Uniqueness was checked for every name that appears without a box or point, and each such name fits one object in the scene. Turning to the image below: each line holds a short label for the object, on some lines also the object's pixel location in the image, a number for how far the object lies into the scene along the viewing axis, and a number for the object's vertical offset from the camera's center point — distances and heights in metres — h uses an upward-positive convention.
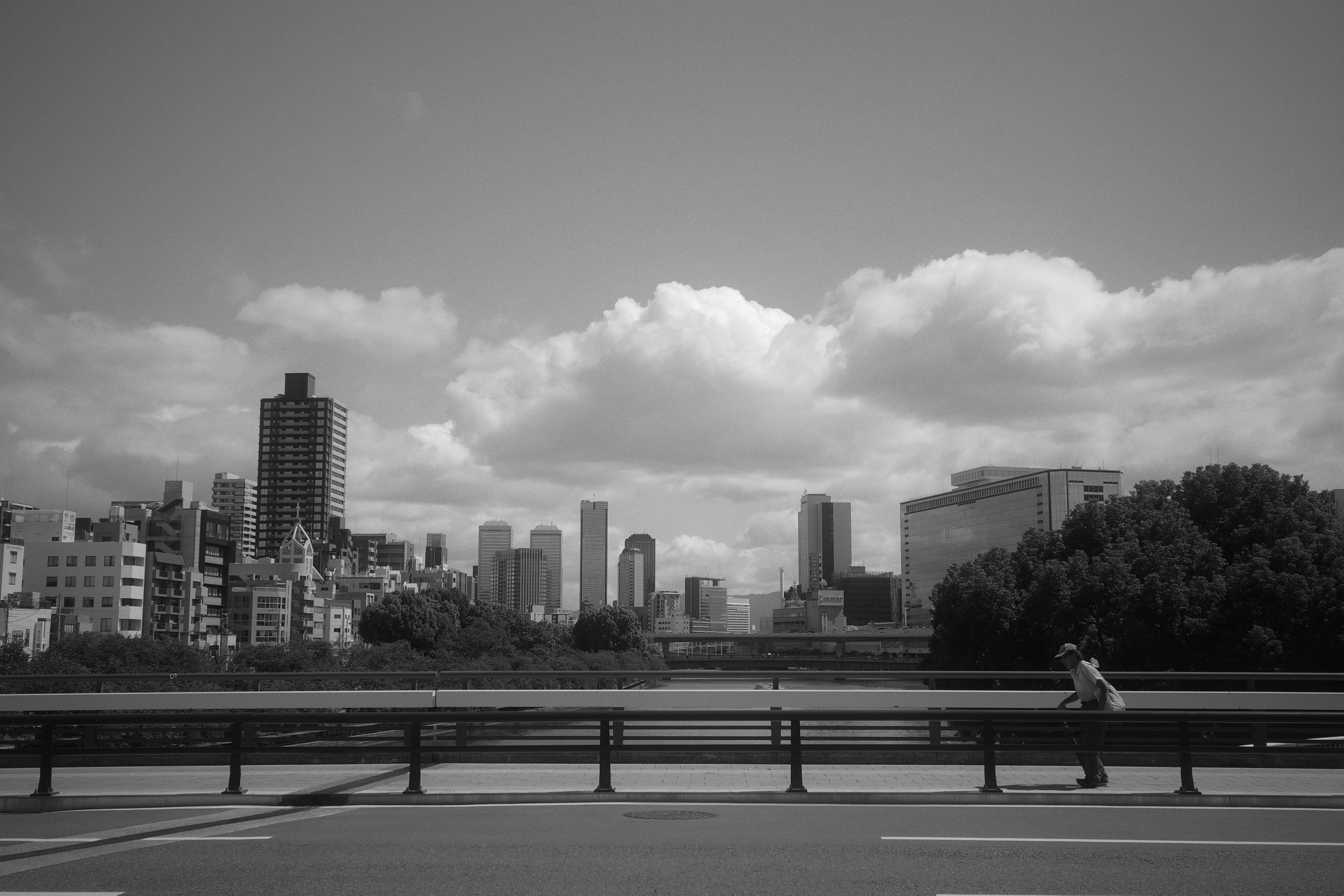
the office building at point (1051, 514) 198.00 +13.27
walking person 14.81 -1.56
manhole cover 12.77 -2.67
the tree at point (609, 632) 138.62 -5.66
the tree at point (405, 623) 117.75 -3.88
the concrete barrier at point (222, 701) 18.44 -1.96
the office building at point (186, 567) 139.38 +2.67
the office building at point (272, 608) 158.25 -3.16
